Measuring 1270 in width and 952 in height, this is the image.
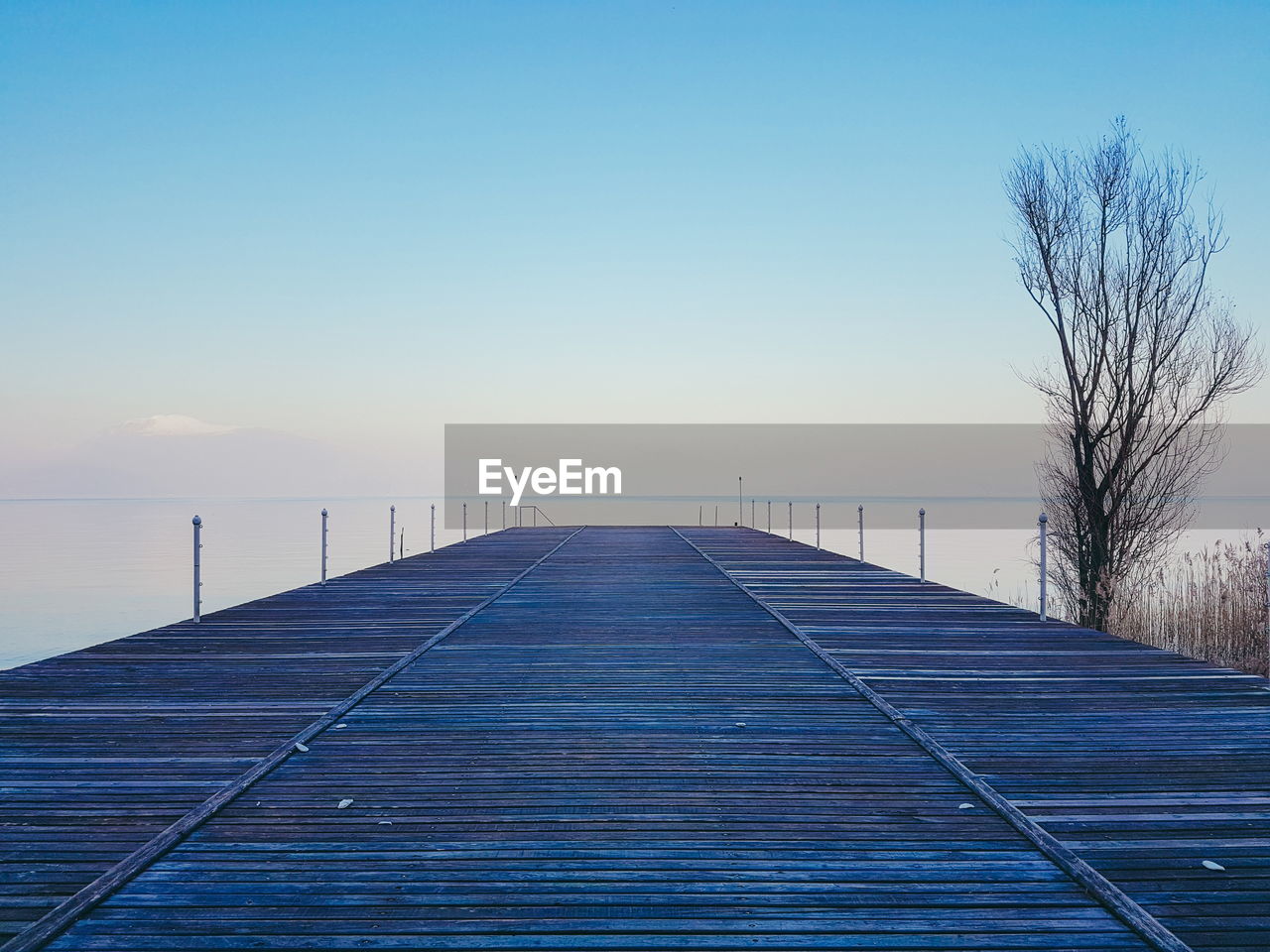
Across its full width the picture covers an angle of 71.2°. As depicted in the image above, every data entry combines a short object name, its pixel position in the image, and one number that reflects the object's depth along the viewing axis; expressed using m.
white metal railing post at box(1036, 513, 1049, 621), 6.99
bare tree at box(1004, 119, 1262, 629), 11.30
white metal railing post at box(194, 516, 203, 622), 6.91
